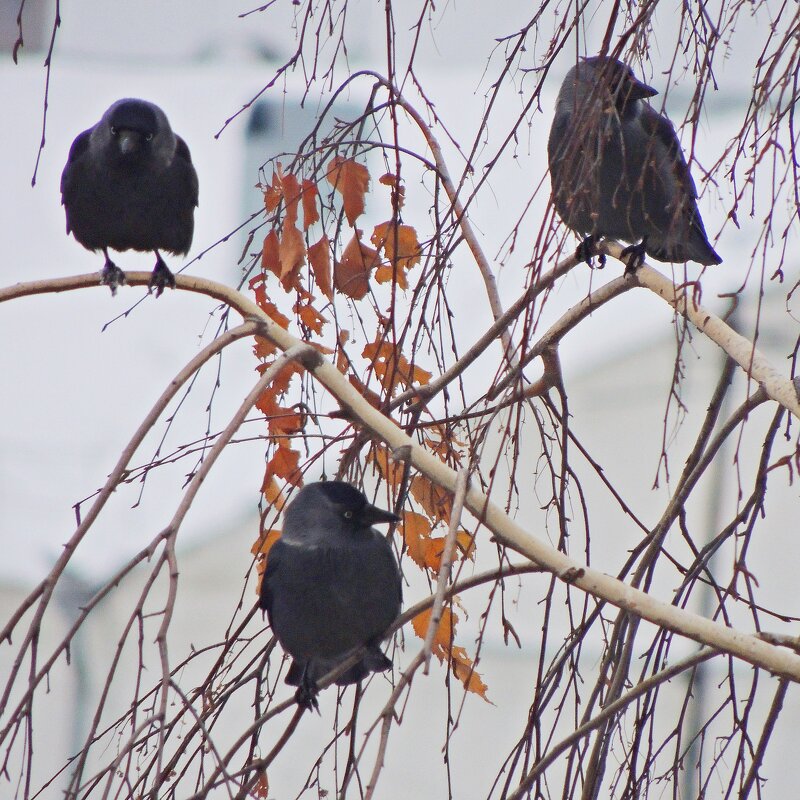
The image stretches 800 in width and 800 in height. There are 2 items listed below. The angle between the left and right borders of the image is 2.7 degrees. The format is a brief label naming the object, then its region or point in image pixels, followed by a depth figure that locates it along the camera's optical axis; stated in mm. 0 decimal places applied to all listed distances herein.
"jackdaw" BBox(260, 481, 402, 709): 14198
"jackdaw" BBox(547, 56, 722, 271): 14309
